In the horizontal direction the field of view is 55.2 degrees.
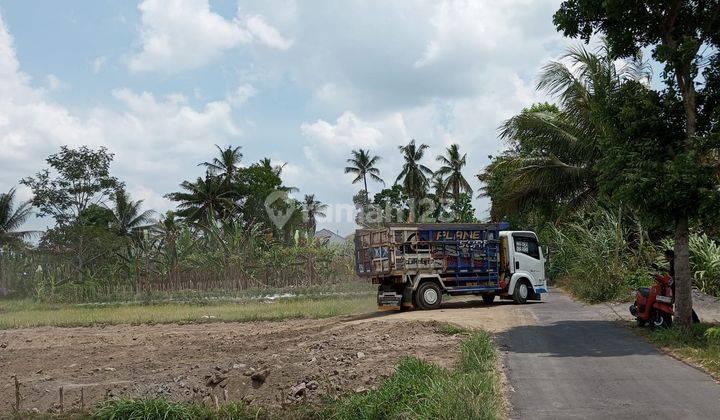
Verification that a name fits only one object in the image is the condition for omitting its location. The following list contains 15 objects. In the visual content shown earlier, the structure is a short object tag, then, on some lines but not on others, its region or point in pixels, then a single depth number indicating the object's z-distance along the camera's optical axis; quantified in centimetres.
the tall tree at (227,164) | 4956
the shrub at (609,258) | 2106
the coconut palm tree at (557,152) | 2364
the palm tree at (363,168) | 6378
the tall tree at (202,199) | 4756
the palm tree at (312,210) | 6392
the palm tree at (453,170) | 6081
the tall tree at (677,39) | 1233
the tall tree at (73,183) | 4266
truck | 1967
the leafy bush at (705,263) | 1839
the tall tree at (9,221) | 3944
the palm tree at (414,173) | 6122
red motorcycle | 1337
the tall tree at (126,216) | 4424
